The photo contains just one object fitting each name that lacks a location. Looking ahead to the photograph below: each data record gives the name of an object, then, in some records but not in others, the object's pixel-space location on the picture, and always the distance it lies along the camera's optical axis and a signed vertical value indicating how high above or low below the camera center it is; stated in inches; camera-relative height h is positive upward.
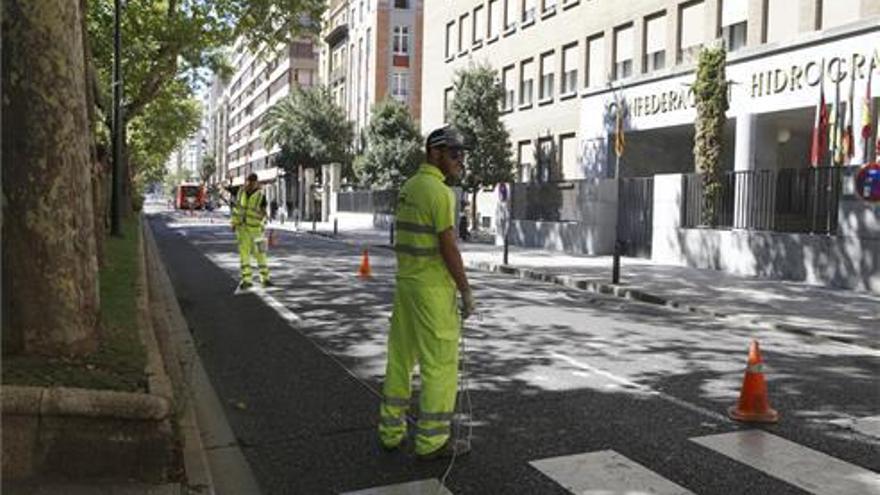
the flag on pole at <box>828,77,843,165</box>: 871.1 +76.0
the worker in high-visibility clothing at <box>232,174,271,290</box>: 601.3 -13.7
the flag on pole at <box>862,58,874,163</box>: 826.2 +87.1
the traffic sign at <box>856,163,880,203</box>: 467.5 +15.2
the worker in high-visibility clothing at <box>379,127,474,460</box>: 215.9 -22.5
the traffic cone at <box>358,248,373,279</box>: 711.1 -48.8
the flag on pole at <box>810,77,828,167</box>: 872.9 +73.7
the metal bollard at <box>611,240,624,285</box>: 673.7 -43.6
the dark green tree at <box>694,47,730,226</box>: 884.6 +97.3
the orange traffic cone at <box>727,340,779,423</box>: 261.7 -52.6
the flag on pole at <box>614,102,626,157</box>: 941.2 +69.9
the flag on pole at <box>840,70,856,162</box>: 852.0 +70.9
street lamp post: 898.7 +64.1
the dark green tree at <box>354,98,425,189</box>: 1792.6 +115.5
